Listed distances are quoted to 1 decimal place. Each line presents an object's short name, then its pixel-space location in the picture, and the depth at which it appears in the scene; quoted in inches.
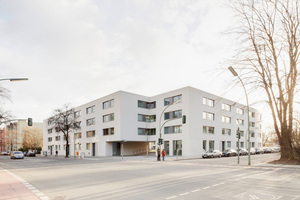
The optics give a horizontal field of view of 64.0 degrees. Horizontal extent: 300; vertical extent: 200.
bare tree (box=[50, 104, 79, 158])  1822.1
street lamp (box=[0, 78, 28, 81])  621.2
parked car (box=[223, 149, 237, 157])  1518.3
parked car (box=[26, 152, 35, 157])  2281.0
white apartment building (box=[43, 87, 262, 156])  1649.9
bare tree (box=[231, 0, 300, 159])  798.5
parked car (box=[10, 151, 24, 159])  1660.9
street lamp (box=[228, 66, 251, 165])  784.1
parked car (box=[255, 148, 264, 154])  1988.2
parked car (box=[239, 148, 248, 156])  1660.9
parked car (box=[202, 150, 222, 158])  1358.3
